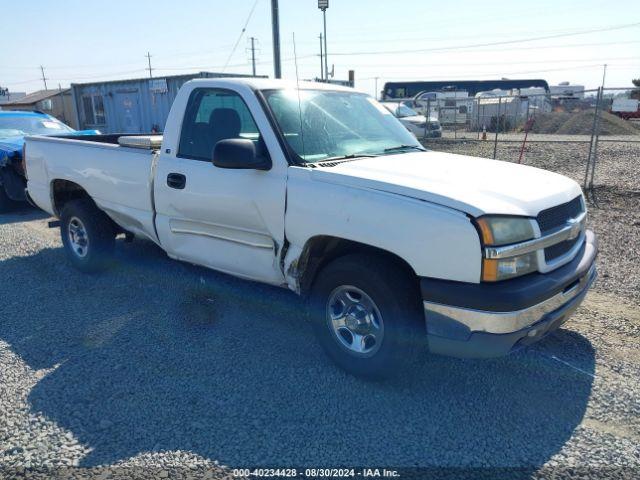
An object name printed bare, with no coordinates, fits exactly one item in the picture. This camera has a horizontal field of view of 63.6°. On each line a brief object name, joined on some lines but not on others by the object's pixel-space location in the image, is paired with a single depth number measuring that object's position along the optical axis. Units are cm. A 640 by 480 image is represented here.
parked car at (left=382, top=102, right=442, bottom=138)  2107
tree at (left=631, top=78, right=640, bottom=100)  4250
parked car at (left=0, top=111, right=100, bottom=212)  884
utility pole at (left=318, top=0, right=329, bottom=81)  1184
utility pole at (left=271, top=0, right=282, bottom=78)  1182
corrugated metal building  1834
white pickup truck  289
